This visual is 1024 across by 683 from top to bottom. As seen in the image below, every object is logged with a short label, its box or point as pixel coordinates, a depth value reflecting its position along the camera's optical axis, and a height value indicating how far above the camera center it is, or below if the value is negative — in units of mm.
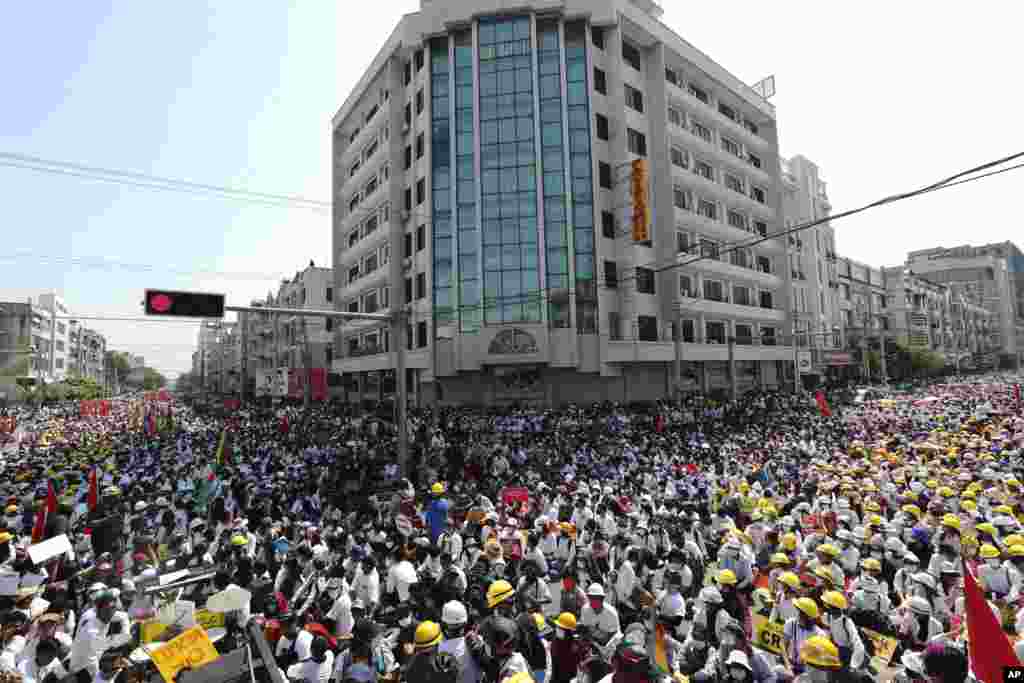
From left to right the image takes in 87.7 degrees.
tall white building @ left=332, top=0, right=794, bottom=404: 28453 +10020
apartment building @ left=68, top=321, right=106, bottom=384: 84900 +7463
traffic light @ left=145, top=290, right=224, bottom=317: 8680 +1466
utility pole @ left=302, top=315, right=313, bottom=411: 33094 +153
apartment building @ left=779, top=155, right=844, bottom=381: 47188 +10573
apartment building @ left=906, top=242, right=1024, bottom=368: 97688 +16867
